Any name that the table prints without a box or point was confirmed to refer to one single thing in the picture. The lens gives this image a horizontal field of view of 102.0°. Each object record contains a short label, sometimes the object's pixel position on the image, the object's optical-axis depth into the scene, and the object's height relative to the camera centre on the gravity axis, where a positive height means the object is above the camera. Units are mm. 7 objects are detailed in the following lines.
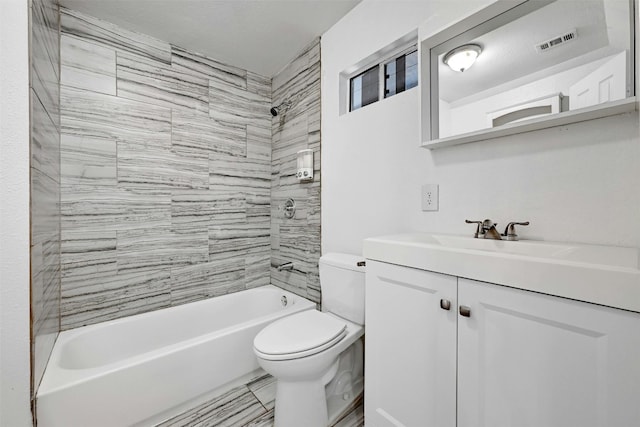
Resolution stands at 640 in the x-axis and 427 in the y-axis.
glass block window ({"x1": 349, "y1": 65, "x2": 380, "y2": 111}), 1697 +855
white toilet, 1191 -649
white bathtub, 1120 -813
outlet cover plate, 1286 +82
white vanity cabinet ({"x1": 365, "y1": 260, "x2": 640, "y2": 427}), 583 -405
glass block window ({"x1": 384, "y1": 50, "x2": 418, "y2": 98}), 1470 +831
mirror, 827 +564
